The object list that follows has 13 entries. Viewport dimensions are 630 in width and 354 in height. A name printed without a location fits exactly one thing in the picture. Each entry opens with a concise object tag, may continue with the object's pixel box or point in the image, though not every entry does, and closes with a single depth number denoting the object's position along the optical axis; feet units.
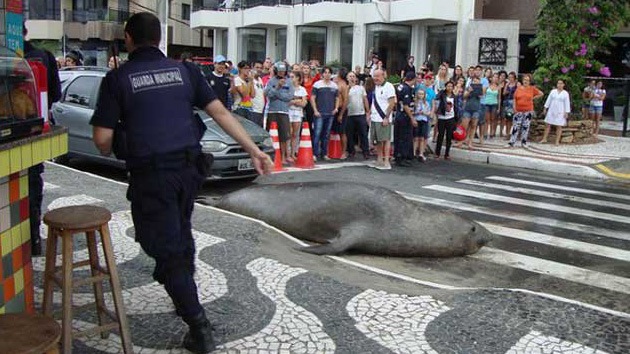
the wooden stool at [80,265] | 11.85
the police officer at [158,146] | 11.76
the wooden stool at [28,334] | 8.33
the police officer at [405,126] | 43.70
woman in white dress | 53.21
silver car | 33.53
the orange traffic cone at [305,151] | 42.11
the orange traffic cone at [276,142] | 40.78
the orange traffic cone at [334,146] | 46.85
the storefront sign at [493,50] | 79.20
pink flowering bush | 55.31
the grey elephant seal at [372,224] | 22.45
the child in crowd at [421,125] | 44.78
